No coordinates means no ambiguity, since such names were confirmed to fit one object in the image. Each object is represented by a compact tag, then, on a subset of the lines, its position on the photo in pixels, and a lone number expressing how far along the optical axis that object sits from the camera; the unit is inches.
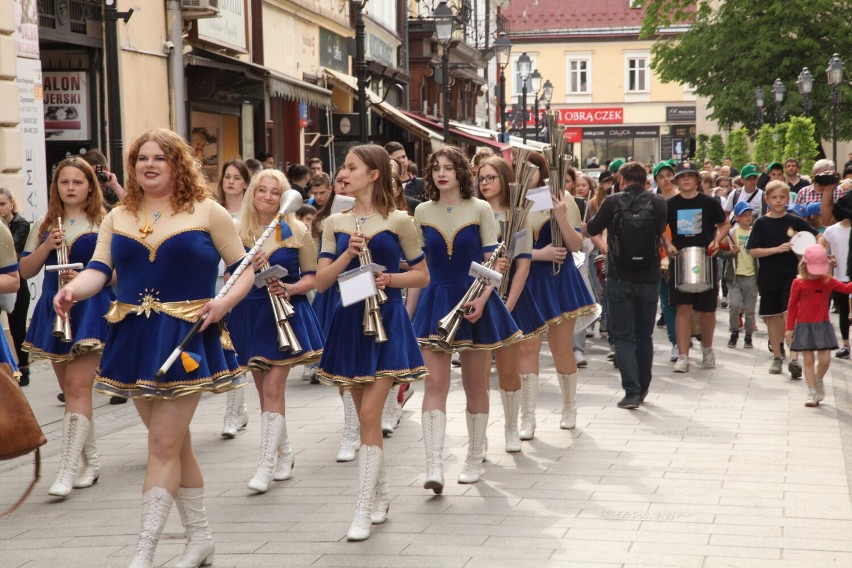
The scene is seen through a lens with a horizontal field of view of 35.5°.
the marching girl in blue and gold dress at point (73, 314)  303.6
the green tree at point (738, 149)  1446.9
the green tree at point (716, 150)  1724.9
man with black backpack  417.7
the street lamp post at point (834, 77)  1190.0
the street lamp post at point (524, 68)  1522.1
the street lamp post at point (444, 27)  900.0
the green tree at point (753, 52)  1777.8
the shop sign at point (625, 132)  3189.0
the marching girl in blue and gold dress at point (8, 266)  270.2
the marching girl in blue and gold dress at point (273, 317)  308.5
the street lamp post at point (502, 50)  1304.1
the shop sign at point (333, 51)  1075.9
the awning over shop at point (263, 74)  751.7
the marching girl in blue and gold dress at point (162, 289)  218.2
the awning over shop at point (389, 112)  1066.4
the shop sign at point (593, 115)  3213.6
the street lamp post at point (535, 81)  1744.6
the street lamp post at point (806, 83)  1268.5
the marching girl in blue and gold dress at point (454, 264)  292.4
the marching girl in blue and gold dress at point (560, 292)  374.3
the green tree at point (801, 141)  1088.8
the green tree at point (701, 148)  1920.8
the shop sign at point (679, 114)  3154.5
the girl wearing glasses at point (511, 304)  325.4
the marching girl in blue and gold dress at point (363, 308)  259.0
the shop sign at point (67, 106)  655.1
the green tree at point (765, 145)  1222.9
